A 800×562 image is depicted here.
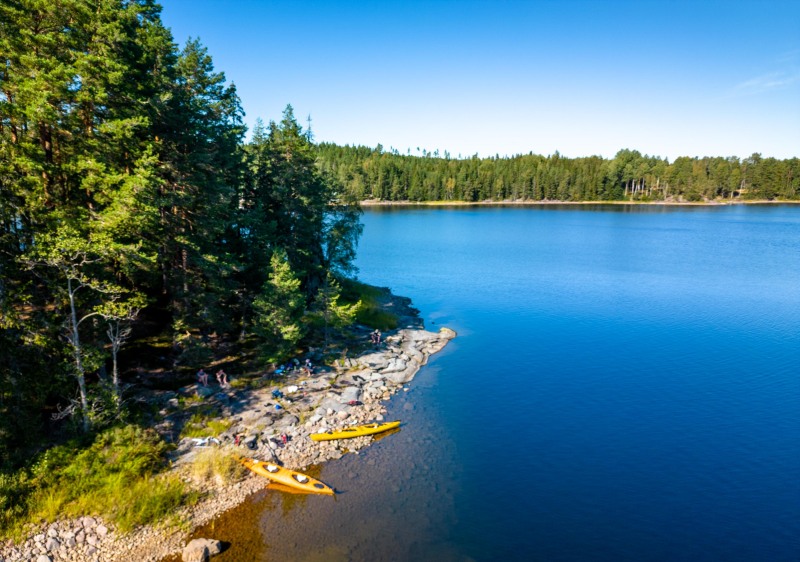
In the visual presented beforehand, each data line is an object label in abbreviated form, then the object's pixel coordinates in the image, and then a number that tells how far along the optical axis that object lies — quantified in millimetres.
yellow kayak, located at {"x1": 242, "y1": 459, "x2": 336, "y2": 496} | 22281
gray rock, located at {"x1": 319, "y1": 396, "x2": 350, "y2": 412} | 29781
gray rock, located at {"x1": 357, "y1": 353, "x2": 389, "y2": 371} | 37156
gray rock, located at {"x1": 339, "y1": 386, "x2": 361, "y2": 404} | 31250
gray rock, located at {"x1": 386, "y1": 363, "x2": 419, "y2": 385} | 35625
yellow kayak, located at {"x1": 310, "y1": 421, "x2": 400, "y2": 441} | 26641
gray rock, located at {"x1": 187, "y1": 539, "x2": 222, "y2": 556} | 18266
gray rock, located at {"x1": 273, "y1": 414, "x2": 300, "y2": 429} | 27306
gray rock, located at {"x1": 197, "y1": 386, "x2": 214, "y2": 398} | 29234
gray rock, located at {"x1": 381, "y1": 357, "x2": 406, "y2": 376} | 36784
